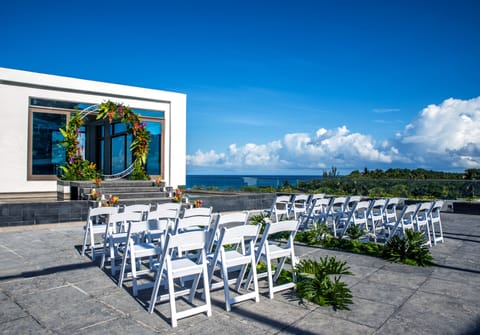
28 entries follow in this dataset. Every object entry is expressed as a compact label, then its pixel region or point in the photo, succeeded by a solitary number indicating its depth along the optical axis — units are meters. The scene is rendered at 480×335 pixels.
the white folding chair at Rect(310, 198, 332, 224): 8.12
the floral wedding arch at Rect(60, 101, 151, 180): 11.71
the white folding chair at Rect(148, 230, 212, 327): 3.29
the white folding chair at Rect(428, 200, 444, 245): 7.17
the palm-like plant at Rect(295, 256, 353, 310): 3.74
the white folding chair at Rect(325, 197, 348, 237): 7.98
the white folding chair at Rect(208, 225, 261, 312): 3.58
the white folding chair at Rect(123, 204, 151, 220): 6.05
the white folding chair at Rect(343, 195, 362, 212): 8.46
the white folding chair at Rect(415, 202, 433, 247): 6.88
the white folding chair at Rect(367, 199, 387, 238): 7.47
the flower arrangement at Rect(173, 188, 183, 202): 11.49
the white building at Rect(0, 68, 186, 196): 11.75
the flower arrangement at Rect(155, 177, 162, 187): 12.60
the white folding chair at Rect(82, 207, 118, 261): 5.63
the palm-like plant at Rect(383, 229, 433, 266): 5.45
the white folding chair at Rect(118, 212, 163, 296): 4.02
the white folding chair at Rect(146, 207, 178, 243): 4.54
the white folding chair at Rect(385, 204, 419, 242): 6.39
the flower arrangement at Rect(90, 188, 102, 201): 10.04
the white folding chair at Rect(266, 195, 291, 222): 8.79
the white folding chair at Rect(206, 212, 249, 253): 3.82
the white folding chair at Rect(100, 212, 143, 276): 4.82
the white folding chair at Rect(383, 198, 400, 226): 7.75
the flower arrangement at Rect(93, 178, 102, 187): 10.92
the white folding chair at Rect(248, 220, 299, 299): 3.90
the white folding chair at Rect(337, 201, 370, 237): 7.27
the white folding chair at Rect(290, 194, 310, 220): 8.70
